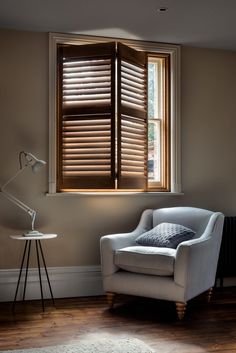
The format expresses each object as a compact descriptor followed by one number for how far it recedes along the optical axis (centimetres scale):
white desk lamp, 441
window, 485
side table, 432
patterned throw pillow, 436
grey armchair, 401
